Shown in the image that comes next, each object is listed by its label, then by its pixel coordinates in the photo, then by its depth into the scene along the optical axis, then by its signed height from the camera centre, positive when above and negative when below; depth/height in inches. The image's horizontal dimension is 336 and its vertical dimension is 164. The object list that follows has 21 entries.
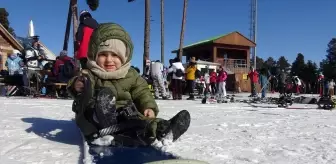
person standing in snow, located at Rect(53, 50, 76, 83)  398.3 +26.9
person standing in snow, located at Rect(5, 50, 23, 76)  496.6 +32.8
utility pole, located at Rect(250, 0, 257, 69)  1464.4 +286.3
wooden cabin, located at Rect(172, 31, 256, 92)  1321.5 +177.3
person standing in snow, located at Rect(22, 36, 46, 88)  438.6 +30.8
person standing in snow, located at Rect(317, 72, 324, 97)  840.9 +37.2
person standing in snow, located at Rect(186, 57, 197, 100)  494.6 +25.1
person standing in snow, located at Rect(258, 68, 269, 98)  595.2 +27.9
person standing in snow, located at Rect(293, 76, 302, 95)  532.6 +22.5
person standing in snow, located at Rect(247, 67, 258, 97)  660.7 +28.2
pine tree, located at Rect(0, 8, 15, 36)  1836.0 +379.1
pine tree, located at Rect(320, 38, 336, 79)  2328.5 +303.2
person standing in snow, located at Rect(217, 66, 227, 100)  526.2 +13.6
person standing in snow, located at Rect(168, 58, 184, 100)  470.5 +17.7
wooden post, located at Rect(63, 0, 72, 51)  764.8 +128.4
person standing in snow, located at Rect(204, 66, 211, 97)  734.7 +22.9
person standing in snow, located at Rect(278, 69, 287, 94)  477.7 +17.1
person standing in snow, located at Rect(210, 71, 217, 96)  682.1 +19.1
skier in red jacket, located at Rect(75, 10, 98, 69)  219.8 +37.1
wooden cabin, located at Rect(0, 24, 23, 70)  878.1 +115.3
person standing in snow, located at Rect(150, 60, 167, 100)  473.6 +19.9
